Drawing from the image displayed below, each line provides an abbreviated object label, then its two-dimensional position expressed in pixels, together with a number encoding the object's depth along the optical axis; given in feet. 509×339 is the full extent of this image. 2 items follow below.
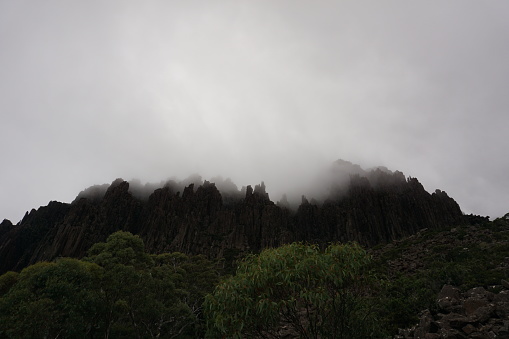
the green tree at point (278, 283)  38.34
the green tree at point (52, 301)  63.46
